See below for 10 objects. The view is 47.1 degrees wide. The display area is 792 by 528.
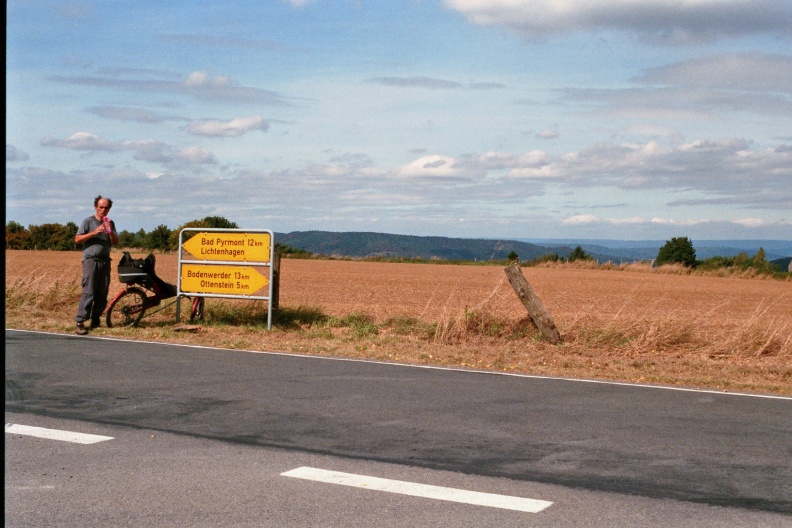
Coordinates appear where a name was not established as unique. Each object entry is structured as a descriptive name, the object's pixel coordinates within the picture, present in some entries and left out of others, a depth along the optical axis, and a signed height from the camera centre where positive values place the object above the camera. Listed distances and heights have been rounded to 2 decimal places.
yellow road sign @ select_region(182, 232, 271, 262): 16.12 -0.01
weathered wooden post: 14.28 -0.82
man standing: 14.55 -0.27
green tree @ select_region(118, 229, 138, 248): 90.43 +0.45
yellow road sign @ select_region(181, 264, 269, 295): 16.14 -0.60
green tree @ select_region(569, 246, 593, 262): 71.43 -0.04
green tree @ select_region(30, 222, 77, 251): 89.44 +0.51
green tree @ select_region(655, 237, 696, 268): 85.75 +0.45
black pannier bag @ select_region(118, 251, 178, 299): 15.46 -0.47
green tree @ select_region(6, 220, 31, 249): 90.00 +0.26
